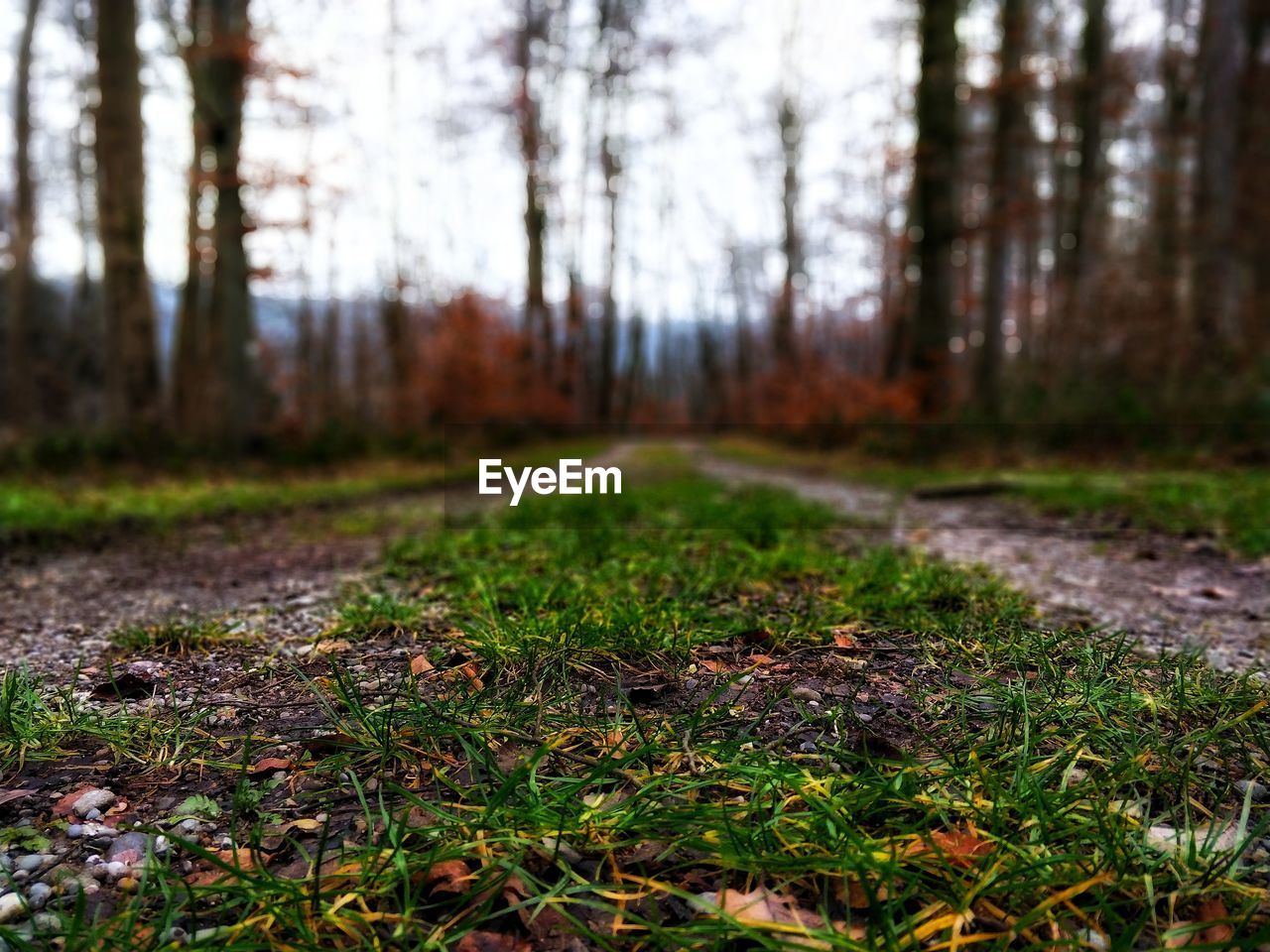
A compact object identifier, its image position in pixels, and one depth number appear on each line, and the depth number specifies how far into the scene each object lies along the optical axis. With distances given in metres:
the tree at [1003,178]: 12.34
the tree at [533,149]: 19.30
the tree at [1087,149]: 14.36
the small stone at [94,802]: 1.54
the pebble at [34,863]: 1.37
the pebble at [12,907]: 1.25
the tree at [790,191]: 24.41
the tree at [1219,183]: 10.23
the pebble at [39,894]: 1.29
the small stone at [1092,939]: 1.15
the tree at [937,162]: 10.69
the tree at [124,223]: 9.04
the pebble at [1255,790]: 1.53
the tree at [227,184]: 9.43
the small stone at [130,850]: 1.39
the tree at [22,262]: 16.98
